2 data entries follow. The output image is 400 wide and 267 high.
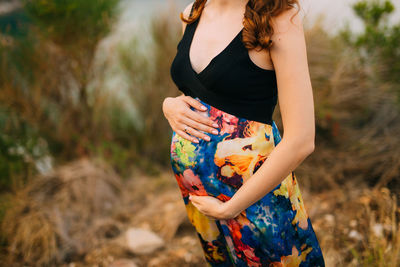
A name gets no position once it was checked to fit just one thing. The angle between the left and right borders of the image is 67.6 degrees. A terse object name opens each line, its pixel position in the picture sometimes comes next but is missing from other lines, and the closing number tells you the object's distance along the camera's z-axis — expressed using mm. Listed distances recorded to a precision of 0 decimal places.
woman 891
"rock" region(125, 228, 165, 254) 2504
